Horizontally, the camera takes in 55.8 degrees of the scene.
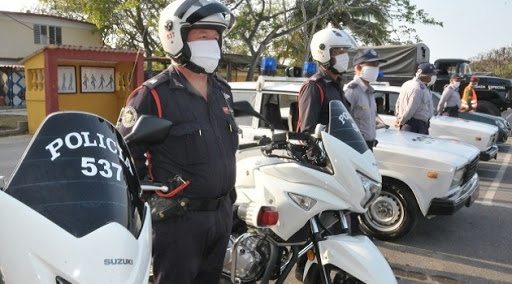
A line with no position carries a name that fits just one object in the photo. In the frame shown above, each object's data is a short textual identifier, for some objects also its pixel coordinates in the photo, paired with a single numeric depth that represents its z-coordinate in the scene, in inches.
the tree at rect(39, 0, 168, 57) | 674.2
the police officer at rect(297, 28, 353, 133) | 145.5
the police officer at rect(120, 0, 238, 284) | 86.7
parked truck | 505.0
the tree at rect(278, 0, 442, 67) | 853.2
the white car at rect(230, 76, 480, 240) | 185.9
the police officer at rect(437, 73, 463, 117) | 396.8
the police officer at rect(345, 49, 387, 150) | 183.6
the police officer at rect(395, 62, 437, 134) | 269.4
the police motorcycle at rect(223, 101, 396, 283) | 103.1
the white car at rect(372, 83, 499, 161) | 323.9
